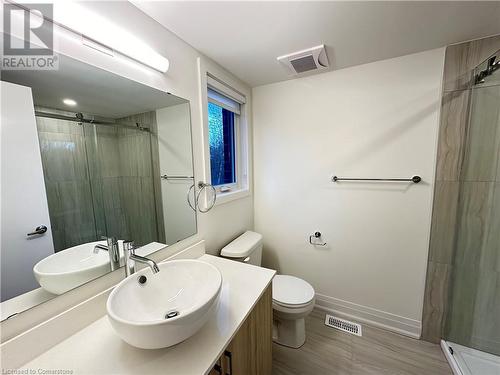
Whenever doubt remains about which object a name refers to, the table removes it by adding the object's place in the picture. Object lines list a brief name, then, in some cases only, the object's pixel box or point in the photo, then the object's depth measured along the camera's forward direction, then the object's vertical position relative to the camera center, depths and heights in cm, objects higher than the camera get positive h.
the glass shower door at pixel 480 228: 125 -45
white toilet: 145 -99
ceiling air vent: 136 +76
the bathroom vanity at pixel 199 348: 64 -63
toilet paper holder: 186 -69
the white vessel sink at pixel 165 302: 60 -52
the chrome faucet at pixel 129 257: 92 -40
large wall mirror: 66 -2
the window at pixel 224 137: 170 +28
